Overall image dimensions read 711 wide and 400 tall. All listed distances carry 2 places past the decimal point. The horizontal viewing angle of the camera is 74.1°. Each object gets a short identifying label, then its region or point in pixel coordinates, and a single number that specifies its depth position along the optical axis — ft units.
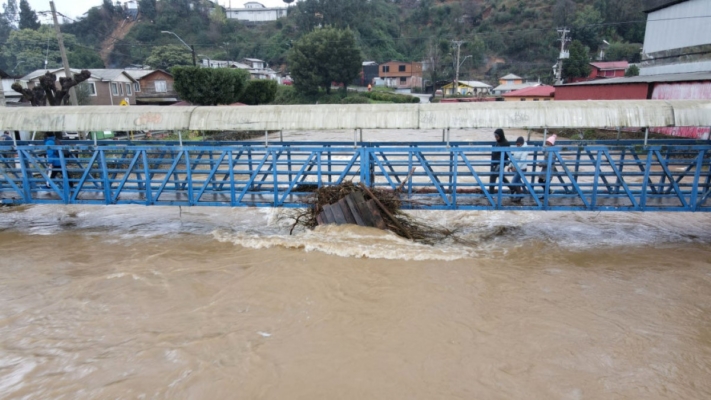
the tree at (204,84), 94.32
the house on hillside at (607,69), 177.37
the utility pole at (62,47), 54.70
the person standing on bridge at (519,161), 29.59
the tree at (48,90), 49.13
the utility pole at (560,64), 136.71
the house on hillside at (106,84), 130.93
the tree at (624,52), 201.36
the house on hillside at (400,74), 228.02
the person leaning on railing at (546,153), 27.21
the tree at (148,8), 280.51
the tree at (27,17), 260.21
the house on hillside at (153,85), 152.87
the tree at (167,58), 199.41
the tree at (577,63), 169.99
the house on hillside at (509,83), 207.88
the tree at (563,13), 238.35
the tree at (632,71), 151.23
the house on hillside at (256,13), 364.99
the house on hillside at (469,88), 193.78
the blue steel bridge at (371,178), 26.94
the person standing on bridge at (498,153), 27.73
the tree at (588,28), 219.00
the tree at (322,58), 166.30
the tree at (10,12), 299.99
